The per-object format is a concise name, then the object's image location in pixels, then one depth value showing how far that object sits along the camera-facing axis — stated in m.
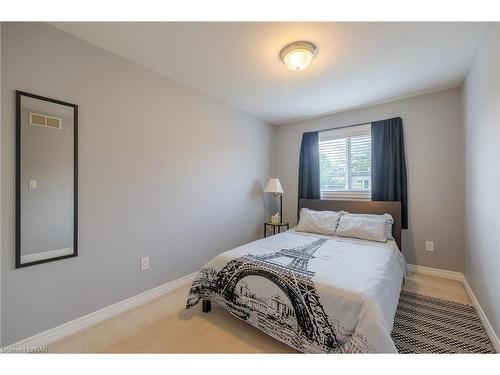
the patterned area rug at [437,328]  1.55
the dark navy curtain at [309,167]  3.69
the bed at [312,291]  1.31
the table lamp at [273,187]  3.60
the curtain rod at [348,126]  3.25
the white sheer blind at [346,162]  3.29
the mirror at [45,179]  1.52
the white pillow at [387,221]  2.69
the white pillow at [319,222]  2.92
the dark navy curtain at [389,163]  2.95
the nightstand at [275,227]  3.64
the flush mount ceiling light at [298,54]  1.83
